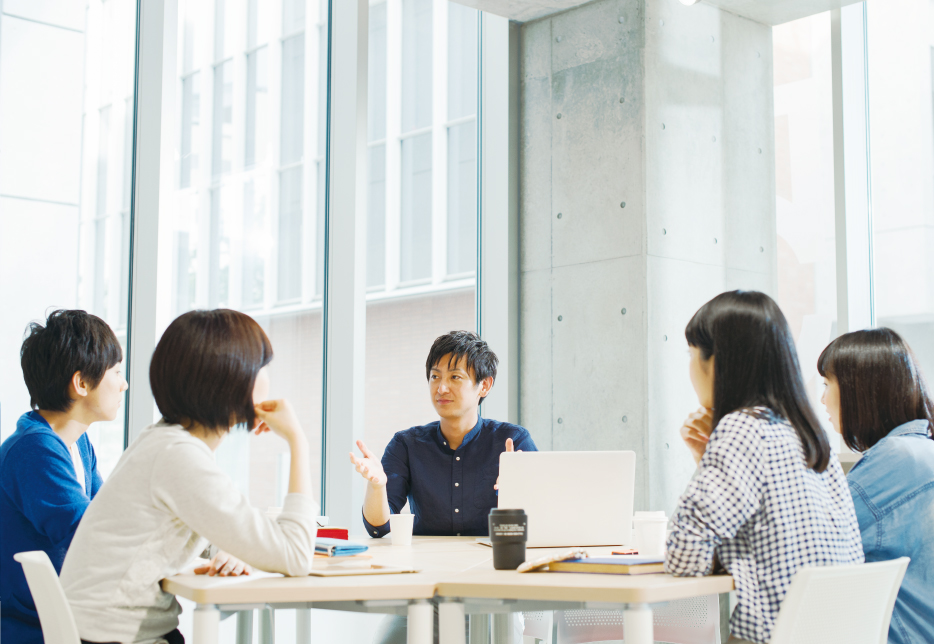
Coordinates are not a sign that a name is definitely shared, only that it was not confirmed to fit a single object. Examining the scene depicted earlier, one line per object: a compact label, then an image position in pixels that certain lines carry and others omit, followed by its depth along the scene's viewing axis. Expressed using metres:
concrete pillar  4.05
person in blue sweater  2.12
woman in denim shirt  2.08
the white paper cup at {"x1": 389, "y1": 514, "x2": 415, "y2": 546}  2.54
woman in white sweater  1.70
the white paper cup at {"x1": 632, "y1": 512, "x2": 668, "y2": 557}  2.21
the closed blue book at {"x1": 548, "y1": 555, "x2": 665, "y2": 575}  1.76
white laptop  2.25
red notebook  2.46
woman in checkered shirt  1.70
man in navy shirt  3.04
